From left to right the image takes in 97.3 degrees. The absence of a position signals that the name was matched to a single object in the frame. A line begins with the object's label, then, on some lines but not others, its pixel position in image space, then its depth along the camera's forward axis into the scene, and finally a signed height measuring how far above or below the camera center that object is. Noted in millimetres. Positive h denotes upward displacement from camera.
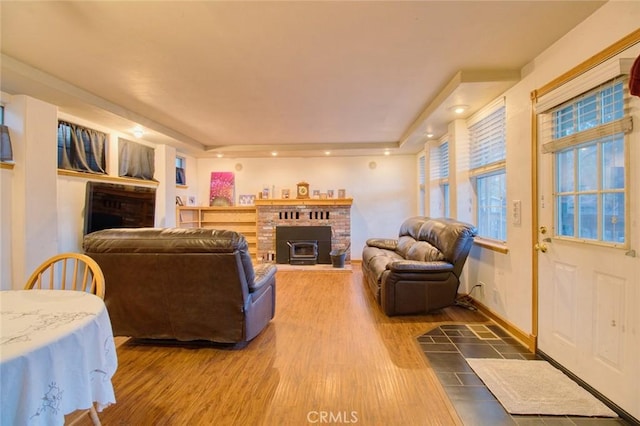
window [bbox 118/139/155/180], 4207 +855
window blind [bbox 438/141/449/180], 4600 +815
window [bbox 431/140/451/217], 4813 +627
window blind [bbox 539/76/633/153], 1641 +609
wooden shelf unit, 6359 -153
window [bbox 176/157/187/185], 5824 +878
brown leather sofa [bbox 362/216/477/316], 3074 -750
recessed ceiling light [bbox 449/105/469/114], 3214 +1179
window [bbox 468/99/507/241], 3020 +474
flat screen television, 3496 +104
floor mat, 1689 -1200
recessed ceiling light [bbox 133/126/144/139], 3986 +1208
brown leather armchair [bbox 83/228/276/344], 2209 -565
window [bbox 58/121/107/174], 3367 +844
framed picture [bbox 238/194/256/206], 6430 +301
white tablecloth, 883 -497
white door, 1578 -355
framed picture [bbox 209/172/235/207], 6449 +544
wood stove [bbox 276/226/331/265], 6020 -679
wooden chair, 1521 -346
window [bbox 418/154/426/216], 5902 +577
